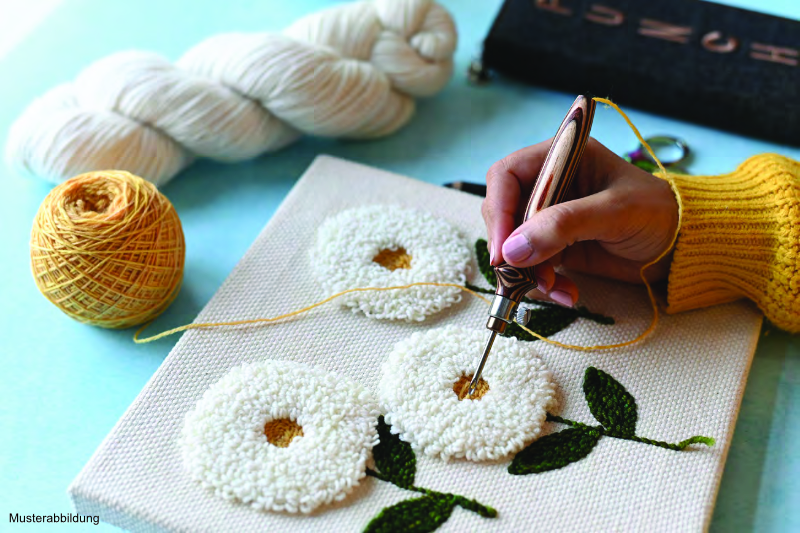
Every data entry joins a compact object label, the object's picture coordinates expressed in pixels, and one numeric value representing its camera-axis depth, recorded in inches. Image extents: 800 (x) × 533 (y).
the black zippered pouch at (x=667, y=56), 48.8
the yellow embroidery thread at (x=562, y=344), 35.4
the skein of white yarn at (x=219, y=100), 42.8
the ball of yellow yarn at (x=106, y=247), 34.2
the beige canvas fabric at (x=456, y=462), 29.5
